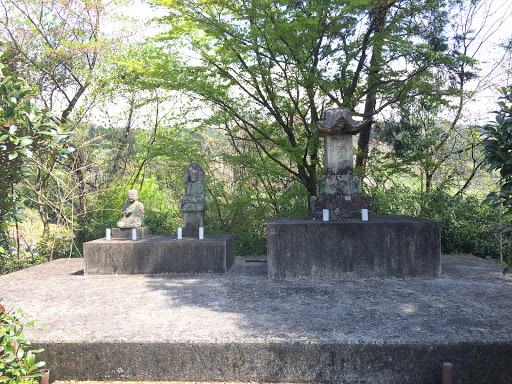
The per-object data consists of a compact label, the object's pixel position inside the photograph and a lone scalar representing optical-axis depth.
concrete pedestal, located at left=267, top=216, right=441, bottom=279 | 5.75
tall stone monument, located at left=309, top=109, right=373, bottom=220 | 6.30
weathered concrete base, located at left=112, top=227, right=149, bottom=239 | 7.25
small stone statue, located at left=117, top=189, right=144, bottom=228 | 7.27
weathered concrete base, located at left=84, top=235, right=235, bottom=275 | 6.44
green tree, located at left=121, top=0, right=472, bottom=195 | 7.58
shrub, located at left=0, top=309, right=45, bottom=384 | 2.41
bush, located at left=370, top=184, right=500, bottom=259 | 8.20
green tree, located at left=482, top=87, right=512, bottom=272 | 3.11
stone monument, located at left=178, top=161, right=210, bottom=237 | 7.23
